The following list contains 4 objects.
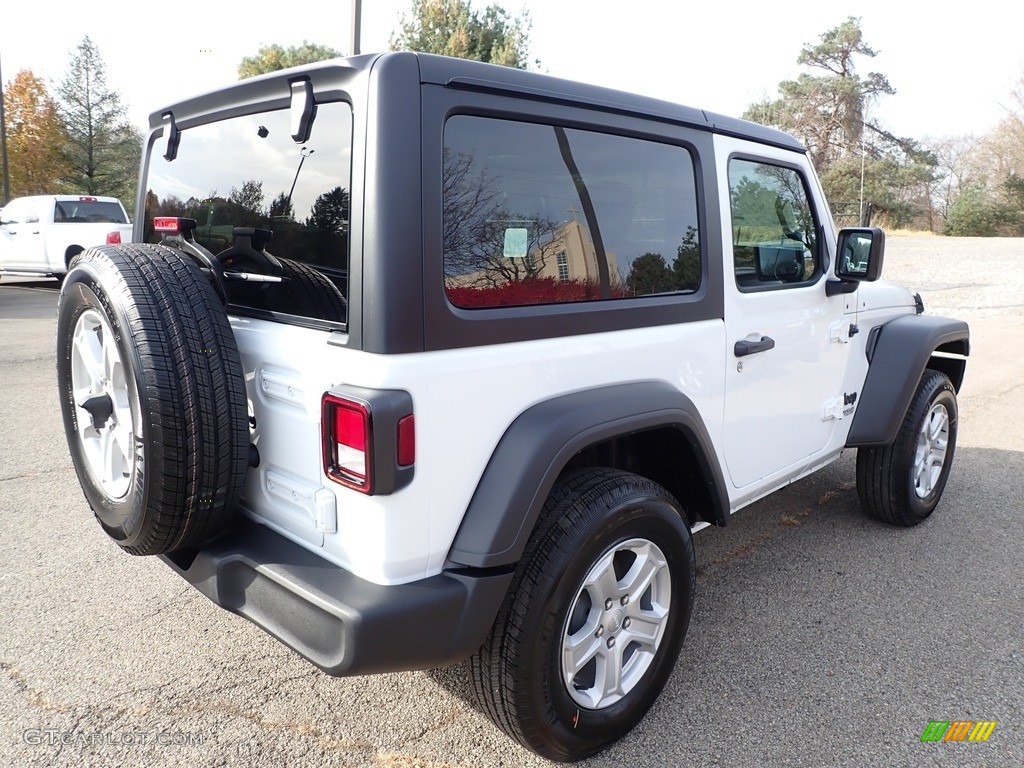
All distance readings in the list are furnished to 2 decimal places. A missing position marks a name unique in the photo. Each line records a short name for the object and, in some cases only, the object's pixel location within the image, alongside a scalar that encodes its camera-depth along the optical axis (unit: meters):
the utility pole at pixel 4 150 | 24.66
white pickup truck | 13.97
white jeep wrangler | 1.87
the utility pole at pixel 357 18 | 9.21
